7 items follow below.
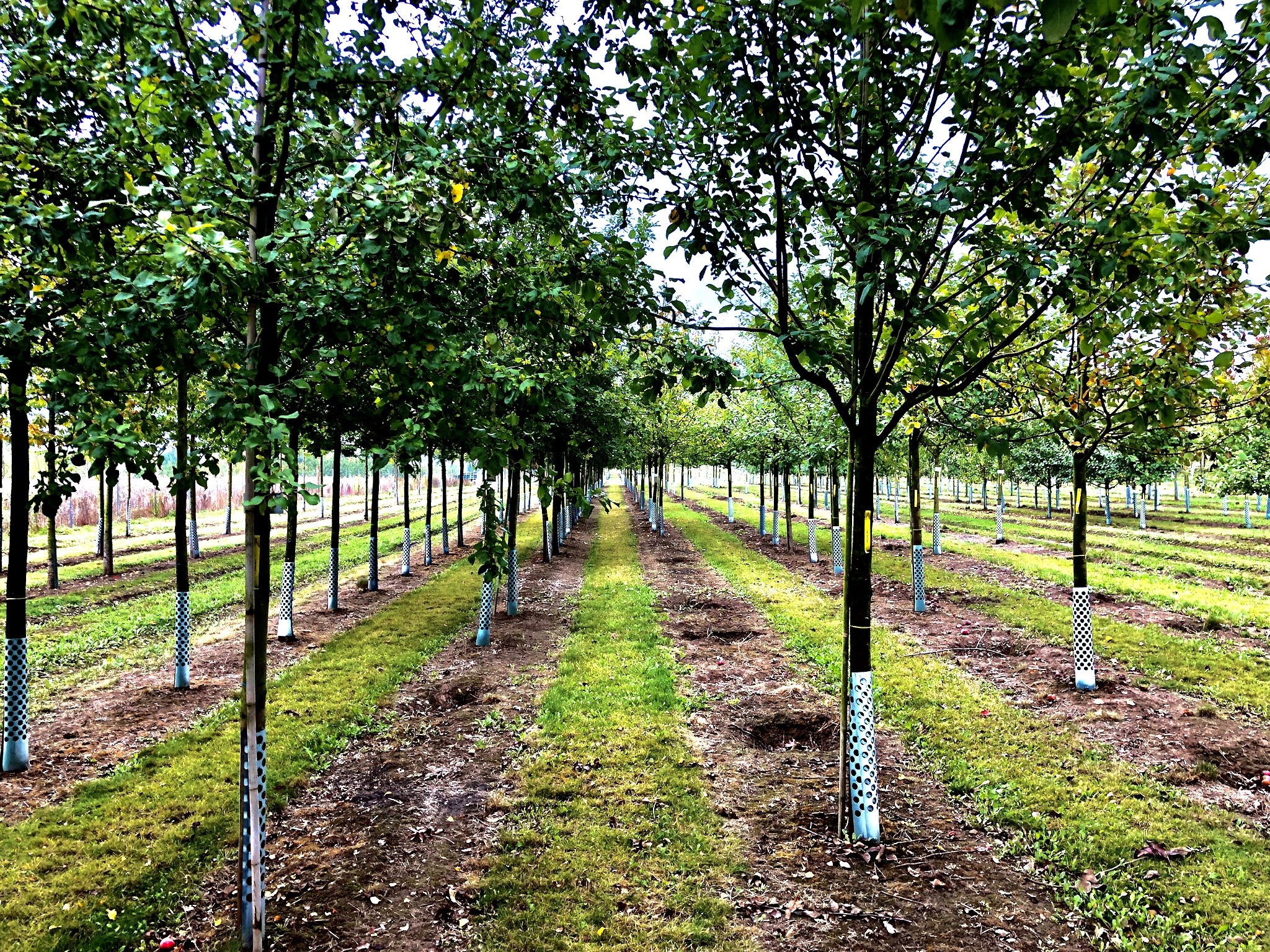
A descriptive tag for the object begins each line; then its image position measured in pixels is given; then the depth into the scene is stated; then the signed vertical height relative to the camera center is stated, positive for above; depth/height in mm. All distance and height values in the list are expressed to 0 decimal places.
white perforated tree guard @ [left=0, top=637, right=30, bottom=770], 6480 -2365
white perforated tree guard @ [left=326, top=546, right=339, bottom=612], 13664 -2319
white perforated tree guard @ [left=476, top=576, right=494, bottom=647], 11359 -2506
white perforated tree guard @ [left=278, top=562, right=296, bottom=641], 11453 -2403
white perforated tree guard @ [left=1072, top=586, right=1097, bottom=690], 8516 -2180
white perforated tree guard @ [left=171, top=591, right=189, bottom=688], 8859 -2339
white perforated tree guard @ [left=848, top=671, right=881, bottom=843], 5387 -2375
